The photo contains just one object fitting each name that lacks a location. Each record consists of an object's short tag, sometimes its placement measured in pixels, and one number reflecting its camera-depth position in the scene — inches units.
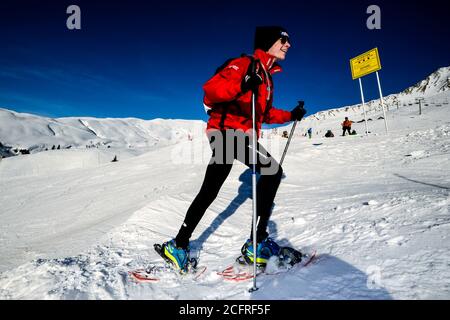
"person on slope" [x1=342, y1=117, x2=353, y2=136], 698.2
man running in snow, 96.4
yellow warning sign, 531.7
